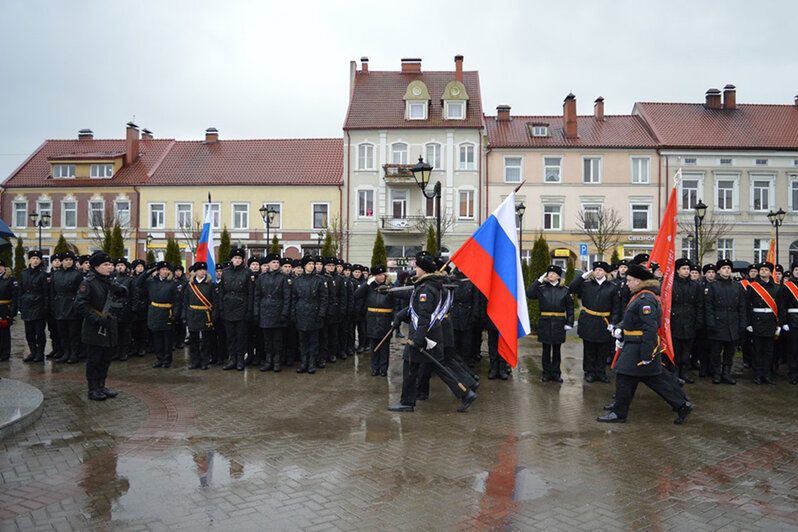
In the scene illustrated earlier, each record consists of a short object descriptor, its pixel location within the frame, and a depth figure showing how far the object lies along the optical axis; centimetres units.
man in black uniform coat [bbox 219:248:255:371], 1100
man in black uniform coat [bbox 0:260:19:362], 1149
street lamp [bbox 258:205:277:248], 2521
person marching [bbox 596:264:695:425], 759
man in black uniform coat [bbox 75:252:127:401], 832
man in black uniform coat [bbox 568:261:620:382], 1028
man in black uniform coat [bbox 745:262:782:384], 1055
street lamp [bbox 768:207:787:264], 2741
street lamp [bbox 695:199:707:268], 2135
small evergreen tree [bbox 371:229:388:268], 3051
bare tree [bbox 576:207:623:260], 3634
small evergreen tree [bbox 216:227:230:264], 3031
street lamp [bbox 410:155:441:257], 1286
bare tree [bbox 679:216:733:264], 3569
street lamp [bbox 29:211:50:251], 3402
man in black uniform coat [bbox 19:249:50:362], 1169
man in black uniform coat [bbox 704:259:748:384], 1038
